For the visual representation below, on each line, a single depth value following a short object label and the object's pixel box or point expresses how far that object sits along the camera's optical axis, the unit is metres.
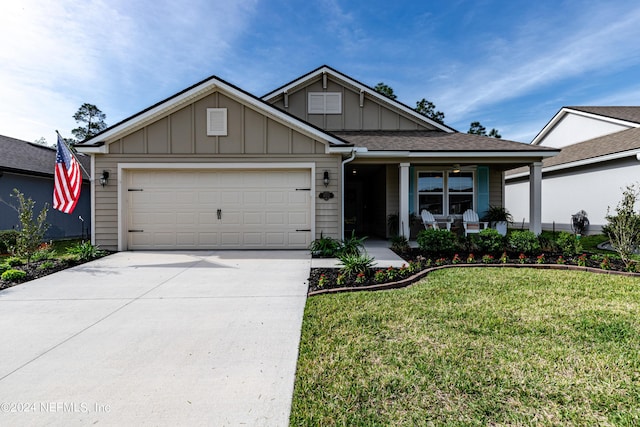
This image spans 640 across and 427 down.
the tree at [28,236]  6.09
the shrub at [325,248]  7.06
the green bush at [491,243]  6.89
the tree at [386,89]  24.86
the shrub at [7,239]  7.85
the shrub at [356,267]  5.02
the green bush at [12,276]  4.97
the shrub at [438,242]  6.84
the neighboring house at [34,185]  9.66
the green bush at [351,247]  6.50
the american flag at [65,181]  6.67
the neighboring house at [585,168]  10.76
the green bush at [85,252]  6.69
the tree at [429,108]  28.09
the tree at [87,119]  26.61
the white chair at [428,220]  9.80
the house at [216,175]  7.78
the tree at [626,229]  5.76
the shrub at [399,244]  7.64
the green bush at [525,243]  6.81
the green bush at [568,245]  6.68
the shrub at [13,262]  6.01
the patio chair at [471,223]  9.62
